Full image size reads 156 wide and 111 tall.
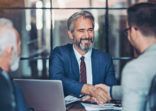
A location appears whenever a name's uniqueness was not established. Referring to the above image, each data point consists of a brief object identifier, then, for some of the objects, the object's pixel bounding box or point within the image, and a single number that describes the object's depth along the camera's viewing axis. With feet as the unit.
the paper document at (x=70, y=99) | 10.49
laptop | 8.78
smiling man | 12.25
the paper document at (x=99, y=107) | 9.72
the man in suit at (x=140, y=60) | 7.61
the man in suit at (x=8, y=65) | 7.39
